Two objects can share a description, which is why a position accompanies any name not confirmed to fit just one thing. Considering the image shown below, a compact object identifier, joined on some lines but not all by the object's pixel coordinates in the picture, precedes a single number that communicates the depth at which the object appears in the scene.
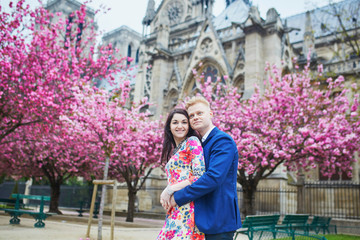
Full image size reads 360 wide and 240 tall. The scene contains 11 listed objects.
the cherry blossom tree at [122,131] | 11.40
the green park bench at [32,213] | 9.94
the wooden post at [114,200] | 6.88
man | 2.33
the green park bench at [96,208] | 16.94
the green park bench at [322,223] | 11.03
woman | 2.41
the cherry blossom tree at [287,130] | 11.51
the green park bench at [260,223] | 7.78
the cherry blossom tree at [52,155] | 13.02
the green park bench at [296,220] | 9.69
